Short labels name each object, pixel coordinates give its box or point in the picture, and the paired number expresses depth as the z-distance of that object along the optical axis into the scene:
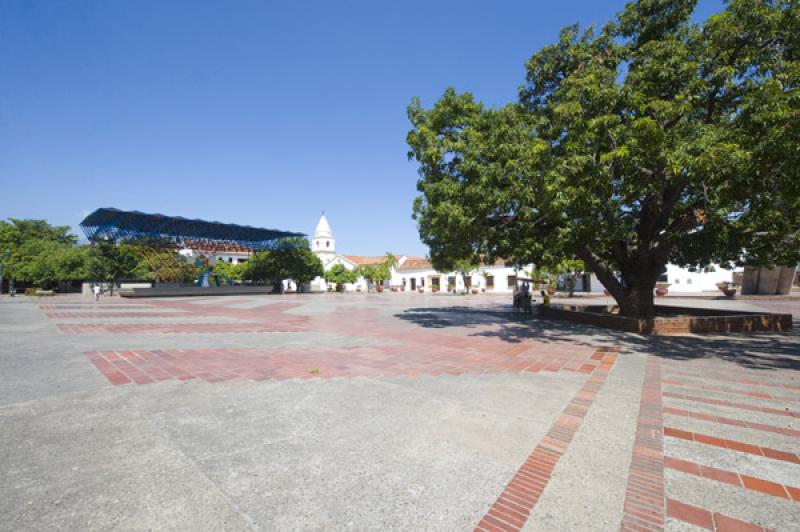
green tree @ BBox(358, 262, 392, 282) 55.31
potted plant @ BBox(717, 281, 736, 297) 26.34
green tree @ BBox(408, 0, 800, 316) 6.76
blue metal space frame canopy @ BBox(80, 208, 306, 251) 27.33
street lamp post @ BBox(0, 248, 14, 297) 36.40
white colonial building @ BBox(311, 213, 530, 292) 47.12
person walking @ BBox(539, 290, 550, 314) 16.08
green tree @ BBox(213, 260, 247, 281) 53.66
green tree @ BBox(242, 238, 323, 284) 39.25
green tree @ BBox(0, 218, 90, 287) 35.12
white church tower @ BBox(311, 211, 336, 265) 71.56
